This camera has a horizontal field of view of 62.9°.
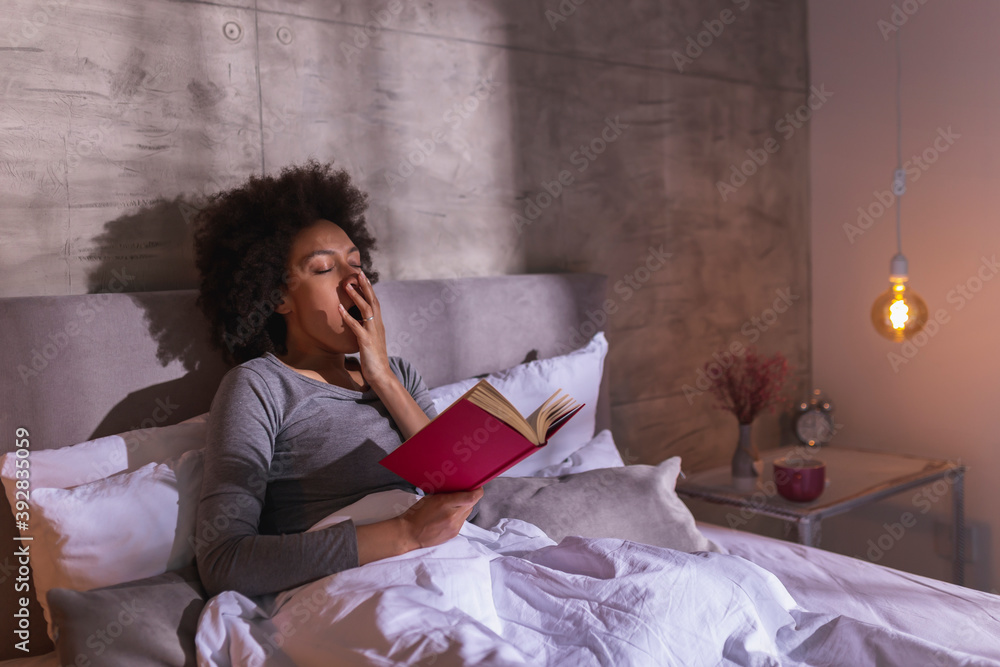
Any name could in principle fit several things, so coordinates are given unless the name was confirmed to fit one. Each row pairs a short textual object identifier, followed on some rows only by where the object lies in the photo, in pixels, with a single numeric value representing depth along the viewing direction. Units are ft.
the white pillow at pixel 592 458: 6.44
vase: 8.00
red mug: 7.38
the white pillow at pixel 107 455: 4.81
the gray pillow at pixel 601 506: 5.39
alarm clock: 9.86
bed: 3.85
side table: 7.37
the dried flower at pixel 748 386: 8.16
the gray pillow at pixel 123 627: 3.89
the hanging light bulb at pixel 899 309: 8.17
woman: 4.36
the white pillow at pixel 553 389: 6.55
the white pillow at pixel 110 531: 4.47
